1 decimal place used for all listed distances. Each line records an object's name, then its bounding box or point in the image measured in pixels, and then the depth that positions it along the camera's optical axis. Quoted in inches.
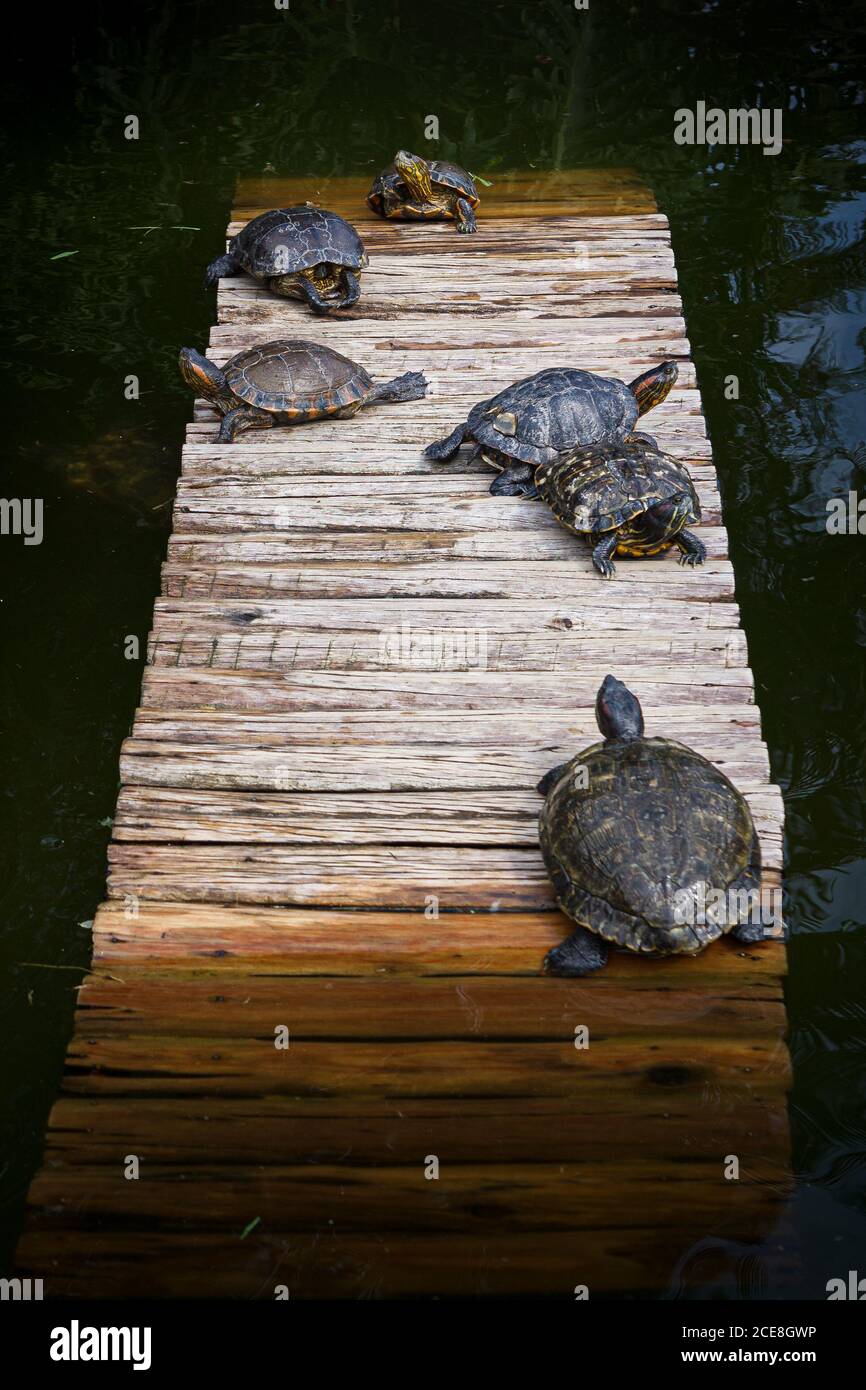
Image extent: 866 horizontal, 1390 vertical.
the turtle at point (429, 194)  279.7
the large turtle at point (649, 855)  135.3
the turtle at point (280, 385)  213.9
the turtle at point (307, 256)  248.7
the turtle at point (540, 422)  201.6
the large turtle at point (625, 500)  183.8
